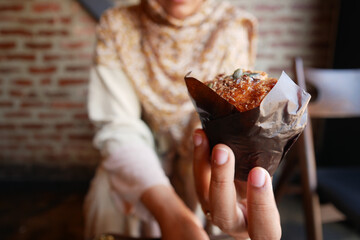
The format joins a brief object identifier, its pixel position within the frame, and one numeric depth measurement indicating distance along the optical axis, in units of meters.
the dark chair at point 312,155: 1.19
